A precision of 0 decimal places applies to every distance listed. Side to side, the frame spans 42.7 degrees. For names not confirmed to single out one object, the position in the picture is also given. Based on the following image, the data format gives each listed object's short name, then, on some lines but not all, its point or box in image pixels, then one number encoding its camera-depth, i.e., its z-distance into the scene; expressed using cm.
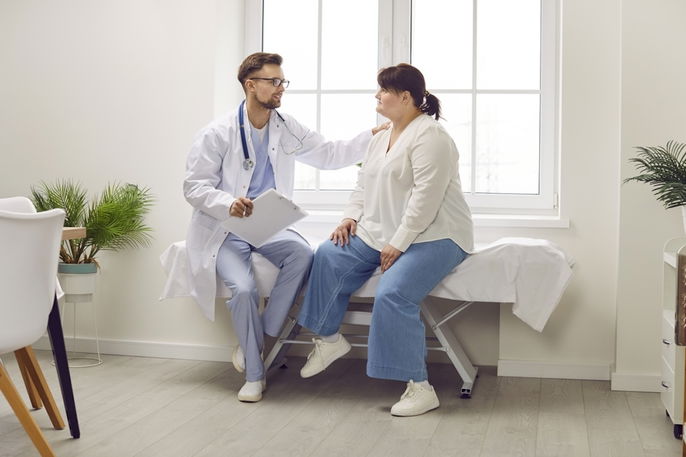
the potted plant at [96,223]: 389
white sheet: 335
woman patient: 317
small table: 279
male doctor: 342
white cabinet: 279
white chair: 233
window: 404
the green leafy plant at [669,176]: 270
